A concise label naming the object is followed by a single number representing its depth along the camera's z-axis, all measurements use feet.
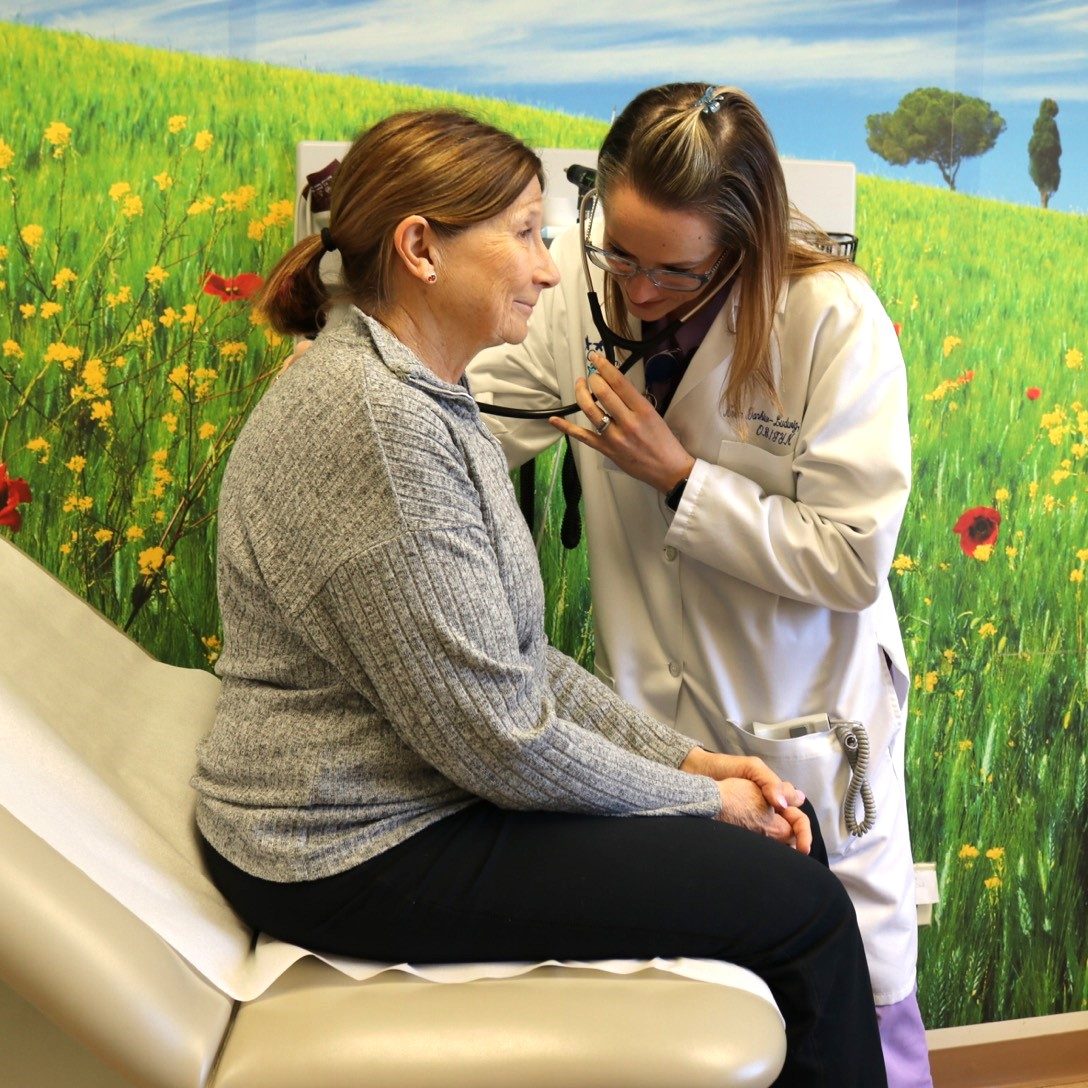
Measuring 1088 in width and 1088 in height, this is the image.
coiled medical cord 5.24
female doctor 4.81
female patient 3.76
